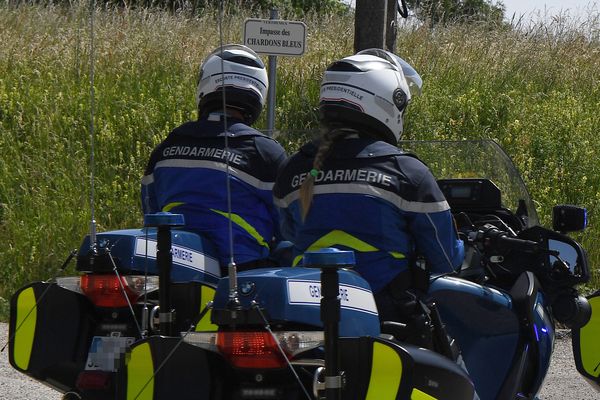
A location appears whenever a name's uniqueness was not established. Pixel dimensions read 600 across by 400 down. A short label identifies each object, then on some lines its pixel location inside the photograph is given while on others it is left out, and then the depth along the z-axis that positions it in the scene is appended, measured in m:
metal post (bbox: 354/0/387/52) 18.22
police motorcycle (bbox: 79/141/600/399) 6.47
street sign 16.57
